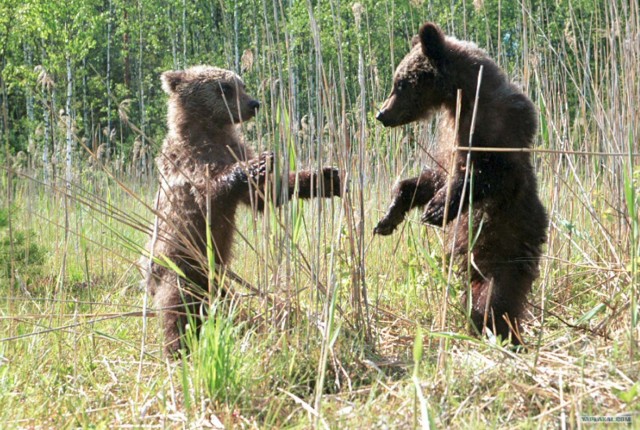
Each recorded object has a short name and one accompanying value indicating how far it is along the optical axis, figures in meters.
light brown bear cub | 4.41
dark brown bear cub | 4.03
